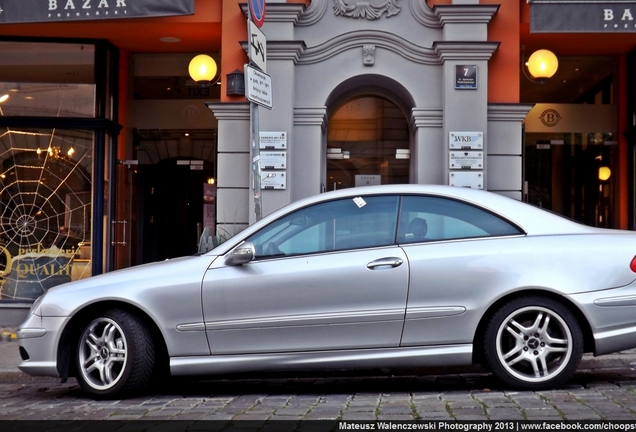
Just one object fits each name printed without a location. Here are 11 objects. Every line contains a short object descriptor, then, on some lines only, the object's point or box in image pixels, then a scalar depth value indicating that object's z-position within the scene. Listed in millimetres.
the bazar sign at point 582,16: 10648
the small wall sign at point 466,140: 11008
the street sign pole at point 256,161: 8375
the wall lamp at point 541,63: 12234
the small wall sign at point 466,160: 11000
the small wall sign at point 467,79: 11070
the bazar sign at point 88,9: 10969
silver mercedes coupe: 6027
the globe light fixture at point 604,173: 13125
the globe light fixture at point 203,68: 12828
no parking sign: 8453
